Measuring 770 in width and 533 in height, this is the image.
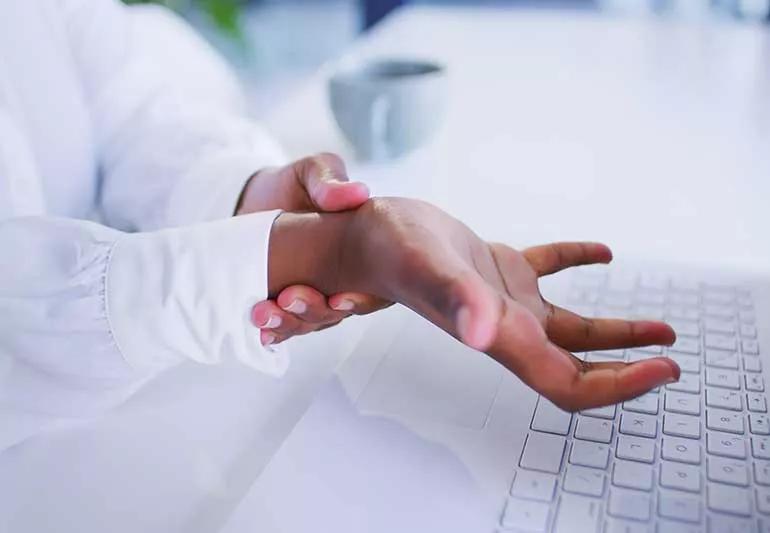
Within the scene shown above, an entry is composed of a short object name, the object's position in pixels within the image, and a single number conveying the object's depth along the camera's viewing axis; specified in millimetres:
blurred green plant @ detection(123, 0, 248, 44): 2240
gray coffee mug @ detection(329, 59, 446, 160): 811
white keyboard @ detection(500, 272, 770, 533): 395
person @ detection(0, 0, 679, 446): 415
